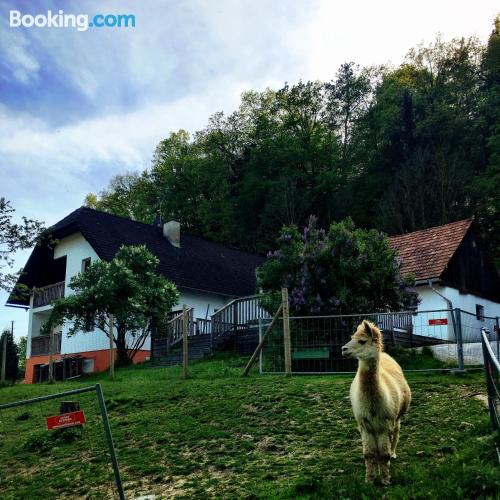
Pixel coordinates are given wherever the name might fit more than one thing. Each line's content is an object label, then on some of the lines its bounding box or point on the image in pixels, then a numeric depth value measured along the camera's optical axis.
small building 25.44
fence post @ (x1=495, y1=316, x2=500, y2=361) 13.16
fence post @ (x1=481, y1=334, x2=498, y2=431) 6.67
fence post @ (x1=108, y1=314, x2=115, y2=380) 17.73
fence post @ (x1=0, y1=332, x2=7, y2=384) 22.65
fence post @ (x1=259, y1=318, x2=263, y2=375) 14.71
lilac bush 16.05
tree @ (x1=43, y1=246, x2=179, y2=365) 21.78
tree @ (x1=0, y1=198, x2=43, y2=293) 18.95
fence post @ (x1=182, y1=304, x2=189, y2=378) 15.34
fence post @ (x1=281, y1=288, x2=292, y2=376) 13.70
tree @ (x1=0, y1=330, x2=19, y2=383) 37.50
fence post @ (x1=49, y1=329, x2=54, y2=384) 20.31
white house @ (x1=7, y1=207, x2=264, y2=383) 27.09
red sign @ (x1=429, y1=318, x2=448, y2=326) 14.31
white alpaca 6.20
